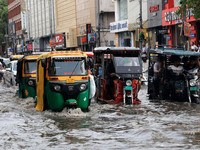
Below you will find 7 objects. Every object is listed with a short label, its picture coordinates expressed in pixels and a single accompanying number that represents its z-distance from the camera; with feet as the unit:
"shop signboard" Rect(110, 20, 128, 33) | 163.84
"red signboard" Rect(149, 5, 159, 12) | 135.33
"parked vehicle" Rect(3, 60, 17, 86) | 99.40
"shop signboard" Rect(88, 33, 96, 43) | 178.29
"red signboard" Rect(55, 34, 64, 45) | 230.89
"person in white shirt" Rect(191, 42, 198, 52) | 99.01
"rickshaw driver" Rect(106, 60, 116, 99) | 59.67
